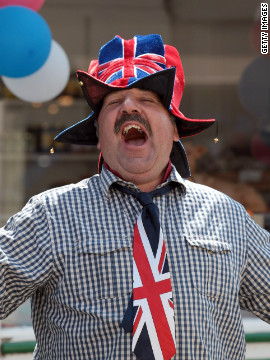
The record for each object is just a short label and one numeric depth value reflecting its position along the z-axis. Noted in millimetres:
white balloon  6742
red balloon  6570
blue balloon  6250
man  4117
